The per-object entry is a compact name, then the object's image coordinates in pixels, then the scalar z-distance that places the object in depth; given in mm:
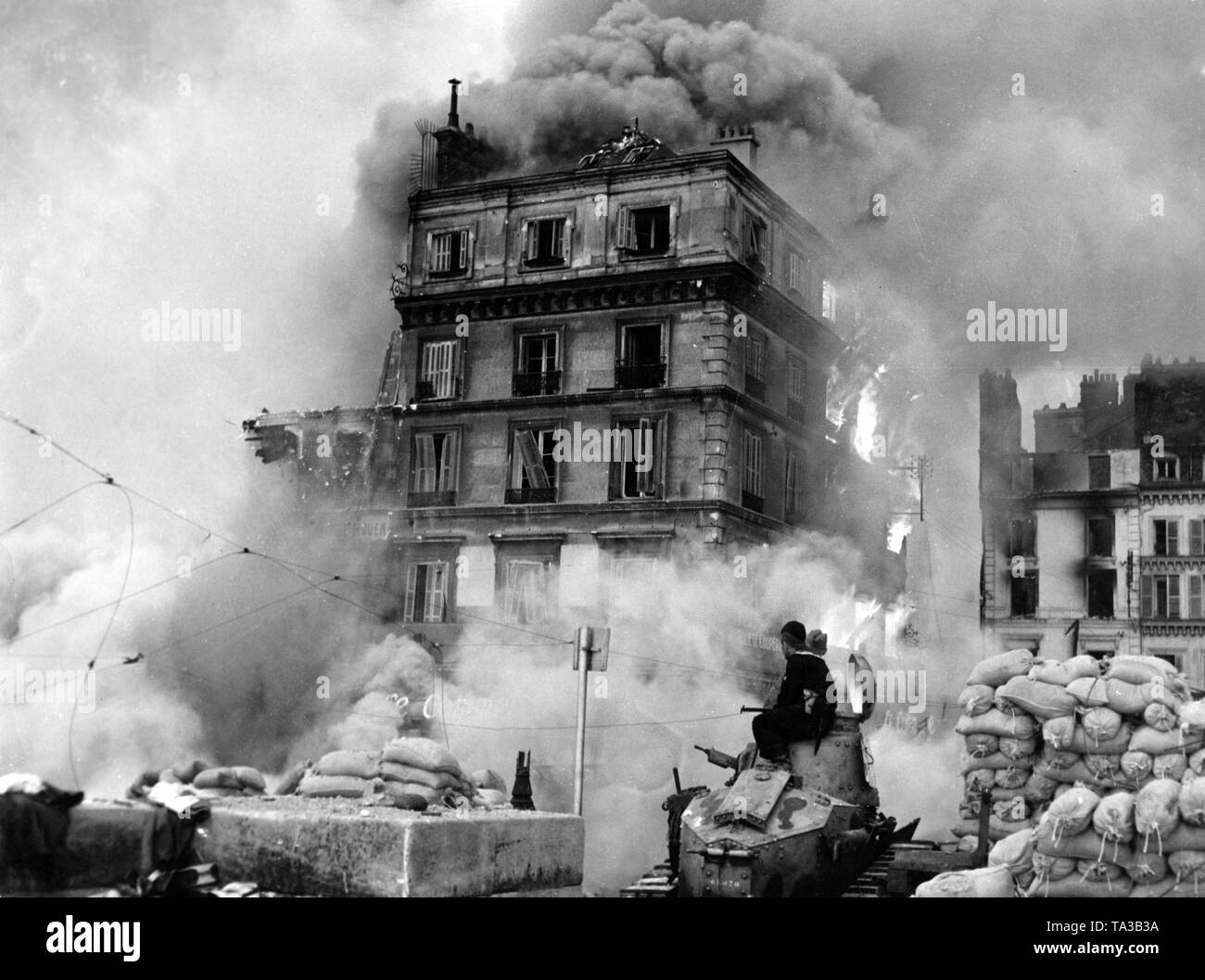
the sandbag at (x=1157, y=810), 8906
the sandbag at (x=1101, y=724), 10086
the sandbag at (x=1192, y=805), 8828
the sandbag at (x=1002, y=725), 10961
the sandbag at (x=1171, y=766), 9742
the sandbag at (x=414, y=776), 8172
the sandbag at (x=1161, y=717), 9875
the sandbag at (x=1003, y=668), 11211
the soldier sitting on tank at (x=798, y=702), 11531
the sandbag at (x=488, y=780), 14672
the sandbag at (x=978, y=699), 11273
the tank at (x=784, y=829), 10883
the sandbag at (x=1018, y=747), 11008
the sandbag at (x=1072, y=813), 9008
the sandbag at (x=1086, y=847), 9008
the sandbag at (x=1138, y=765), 9883
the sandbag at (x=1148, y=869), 8922
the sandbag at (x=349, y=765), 8578
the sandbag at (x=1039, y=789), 10977
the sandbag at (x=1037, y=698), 10547
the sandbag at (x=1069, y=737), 10336
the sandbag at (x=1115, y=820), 8953
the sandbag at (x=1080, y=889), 8969
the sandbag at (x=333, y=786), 7961
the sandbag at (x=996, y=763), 11094
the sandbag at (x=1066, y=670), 10586
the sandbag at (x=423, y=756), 8375
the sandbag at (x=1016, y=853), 9312
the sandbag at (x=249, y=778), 7801
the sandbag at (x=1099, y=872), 9008
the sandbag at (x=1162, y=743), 9789
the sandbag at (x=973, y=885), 9133
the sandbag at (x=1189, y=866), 8805
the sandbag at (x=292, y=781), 9008
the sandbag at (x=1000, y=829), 11062
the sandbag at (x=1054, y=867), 9102
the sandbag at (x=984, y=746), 11195
